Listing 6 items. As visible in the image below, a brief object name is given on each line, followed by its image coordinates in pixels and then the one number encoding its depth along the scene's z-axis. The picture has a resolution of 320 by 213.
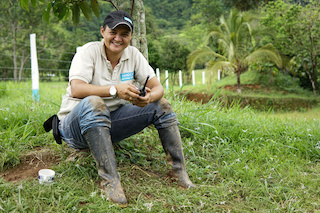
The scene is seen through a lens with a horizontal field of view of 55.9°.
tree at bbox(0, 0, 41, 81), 18.91
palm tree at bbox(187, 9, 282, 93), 16.75
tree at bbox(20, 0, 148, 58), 2.60
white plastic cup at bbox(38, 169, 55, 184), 2.06
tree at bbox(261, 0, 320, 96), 14.07
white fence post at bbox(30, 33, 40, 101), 5.86
